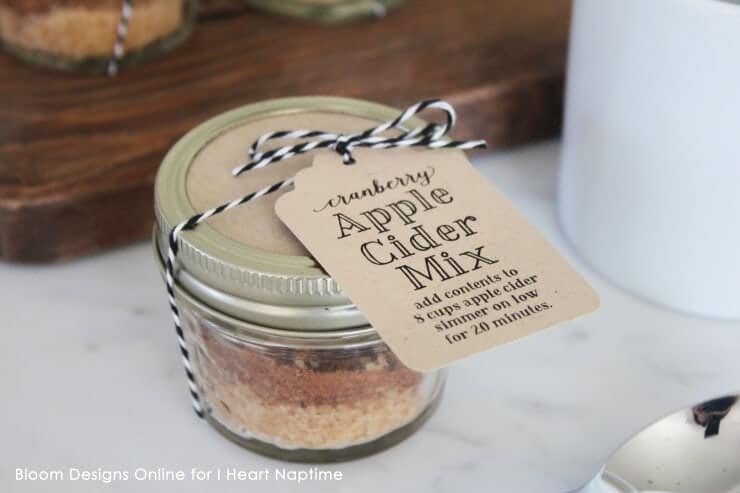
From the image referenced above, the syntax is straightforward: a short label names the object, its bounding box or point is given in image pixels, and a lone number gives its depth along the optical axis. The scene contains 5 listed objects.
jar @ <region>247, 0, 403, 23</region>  0.70
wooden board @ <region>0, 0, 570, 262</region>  0.56
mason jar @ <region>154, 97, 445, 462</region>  0.41
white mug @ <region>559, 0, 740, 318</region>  0.48
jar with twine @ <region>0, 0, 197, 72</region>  0.63
